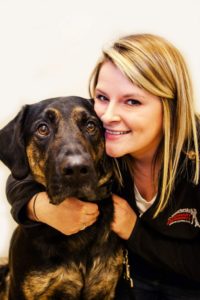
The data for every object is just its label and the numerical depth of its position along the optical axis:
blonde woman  1.85
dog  1.84
